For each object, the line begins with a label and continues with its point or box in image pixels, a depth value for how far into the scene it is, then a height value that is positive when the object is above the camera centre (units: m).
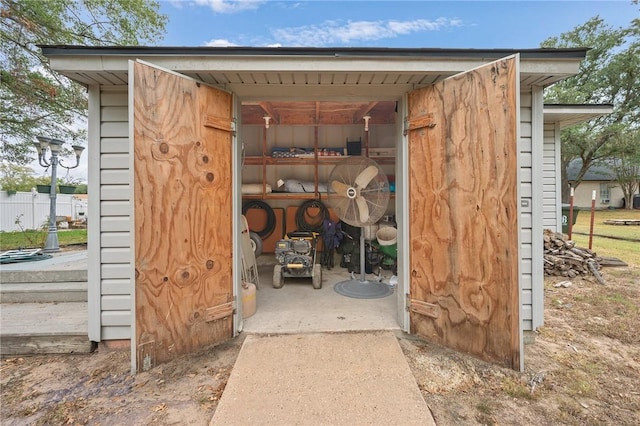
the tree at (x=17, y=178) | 8.83 +1.50
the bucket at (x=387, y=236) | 4.16 -0.38
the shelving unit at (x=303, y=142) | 4.59 +1.40
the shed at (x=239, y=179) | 1.97 +0.28
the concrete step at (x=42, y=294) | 3.07 -0.98
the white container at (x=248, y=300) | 2.71 -0.93
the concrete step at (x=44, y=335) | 2.34 -1.11
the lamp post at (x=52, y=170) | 5.20 +0.87
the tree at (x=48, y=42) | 5.76 +3.75
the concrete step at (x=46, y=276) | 3.34 -0.82
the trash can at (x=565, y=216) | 7.08 -0.09
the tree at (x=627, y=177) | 18.88 +2.63
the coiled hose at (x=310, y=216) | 5.02 -0.08
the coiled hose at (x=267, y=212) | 5.07 -0.01
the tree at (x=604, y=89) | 13.05 +6.71
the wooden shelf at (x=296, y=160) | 4.68 +0.96
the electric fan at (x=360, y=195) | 3.30 +0.23
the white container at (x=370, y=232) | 4.00 -0.30
